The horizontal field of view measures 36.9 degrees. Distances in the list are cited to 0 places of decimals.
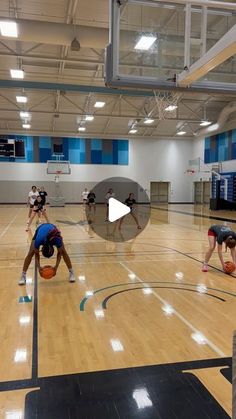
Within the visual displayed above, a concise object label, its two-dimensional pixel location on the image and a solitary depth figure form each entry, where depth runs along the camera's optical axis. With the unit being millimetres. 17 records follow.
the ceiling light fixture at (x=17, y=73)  14459
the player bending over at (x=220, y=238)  6332
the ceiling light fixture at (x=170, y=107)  17064
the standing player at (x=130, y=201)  13762
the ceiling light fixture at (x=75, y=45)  10739
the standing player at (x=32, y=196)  13680
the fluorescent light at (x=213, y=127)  25034
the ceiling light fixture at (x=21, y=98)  19672
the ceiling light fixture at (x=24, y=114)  23312
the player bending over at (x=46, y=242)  5301
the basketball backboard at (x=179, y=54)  4543
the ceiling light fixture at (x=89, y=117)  23216
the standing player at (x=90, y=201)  22375
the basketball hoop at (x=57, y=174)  28736
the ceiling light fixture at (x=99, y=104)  20545
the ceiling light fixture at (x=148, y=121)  24402
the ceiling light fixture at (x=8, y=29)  9969
